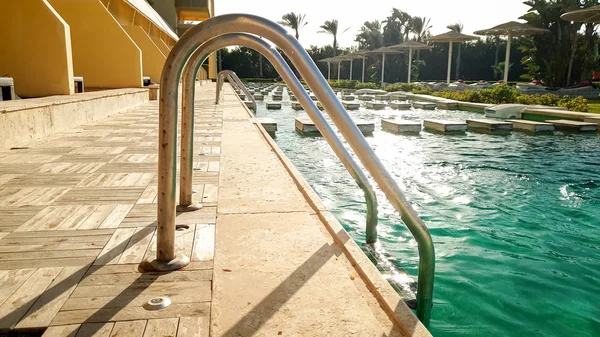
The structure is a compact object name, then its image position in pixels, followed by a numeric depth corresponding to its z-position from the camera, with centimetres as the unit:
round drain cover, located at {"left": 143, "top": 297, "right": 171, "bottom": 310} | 155
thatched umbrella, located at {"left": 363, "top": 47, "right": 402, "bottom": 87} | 2834
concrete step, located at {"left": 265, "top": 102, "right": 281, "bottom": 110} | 1476
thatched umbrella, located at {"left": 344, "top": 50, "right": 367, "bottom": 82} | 3265
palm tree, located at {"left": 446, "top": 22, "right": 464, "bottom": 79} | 5324
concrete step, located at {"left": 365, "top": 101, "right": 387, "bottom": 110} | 1570
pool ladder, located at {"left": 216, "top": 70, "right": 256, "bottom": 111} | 1118
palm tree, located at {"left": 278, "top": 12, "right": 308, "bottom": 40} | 4850
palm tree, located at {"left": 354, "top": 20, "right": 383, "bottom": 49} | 4722
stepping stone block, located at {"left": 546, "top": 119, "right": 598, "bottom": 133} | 943
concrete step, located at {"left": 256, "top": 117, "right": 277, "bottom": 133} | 874
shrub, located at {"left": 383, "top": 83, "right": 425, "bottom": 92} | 2513
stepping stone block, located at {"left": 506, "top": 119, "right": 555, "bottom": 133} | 952
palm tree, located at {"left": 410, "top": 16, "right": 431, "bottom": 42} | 4850
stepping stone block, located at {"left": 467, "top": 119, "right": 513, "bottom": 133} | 979
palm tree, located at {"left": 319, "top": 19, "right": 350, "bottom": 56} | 4906
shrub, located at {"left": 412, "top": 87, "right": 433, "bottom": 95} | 2189
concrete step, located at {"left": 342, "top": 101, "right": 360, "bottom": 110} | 1527
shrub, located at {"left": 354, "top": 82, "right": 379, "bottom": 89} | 2981
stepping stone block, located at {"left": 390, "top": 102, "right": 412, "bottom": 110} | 1590
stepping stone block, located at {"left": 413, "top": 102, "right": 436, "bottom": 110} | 1593
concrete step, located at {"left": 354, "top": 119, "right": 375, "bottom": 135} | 951
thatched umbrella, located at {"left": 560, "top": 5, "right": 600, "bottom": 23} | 1373
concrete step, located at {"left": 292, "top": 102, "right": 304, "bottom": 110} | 1464
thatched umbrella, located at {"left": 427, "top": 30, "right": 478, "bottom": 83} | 2202
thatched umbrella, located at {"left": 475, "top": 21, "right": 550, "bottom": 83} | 1834
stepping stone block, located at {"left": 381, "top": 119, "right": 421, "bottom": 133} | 977
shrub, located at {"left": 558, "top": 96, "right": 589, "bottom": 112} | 1210
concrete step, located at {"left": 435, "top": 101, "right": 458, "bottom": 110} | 1587
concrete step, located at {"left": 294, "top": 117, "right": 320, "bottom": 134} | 936
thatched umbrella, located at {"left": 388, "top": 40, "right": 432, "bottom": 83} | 2524
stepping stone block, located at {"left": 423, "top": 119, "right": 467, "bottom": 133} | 978
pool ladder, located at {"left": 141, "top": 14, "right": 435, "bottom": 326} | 163
